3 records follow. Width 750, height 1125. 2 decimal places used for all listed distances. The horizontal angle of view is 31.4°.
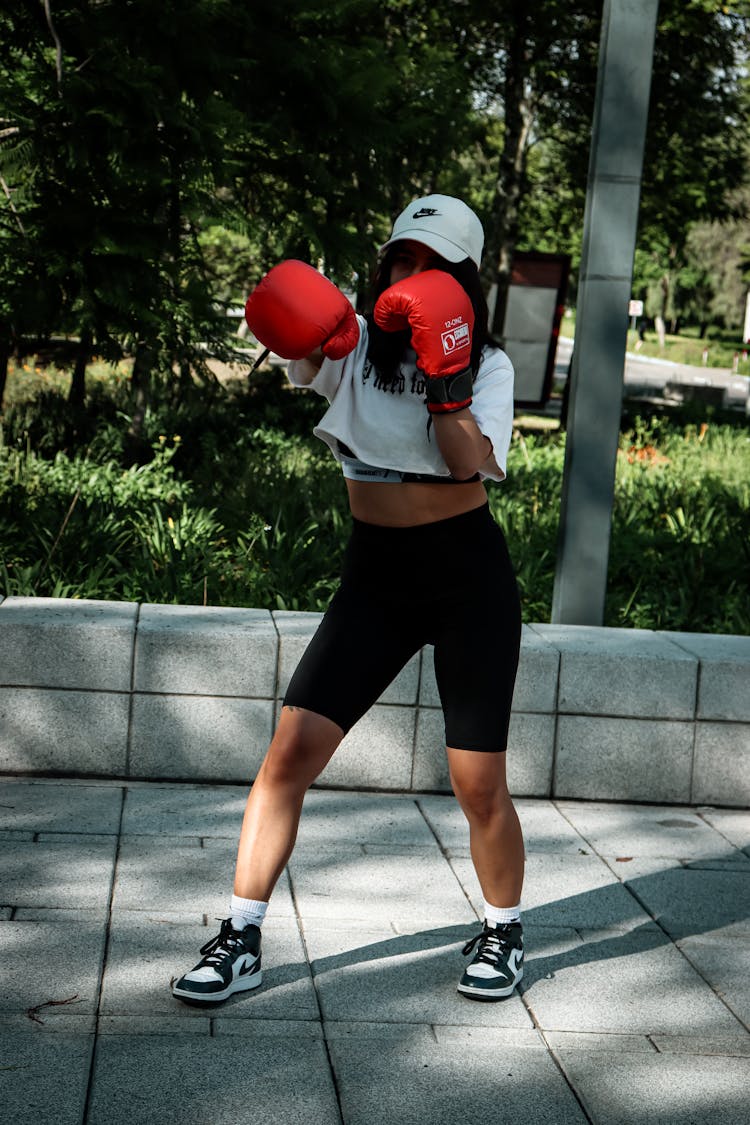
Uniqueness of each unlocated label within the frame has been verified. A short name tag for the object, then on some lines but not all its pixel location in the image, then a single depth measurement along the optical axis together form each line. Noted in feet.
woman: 9.24
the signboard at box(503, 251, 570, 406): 55.21
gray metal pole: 17.08
